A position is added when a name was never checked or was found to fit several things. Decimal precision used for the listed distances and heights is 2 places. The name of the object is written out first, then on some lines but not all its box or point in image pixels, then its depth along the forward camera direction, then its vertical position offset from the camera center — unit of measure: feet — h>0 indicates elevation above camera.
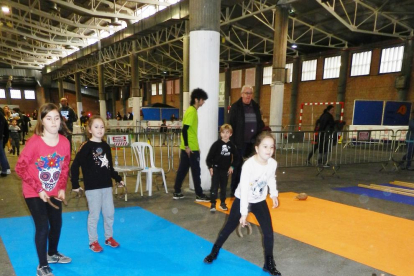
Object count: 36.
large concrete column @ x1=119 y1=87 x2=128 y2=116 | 154.92 +2.22
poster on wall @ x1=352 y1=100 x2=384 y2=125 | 53.36 -0.54
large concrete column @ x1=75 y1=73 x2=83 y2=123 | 114.71 +4.88
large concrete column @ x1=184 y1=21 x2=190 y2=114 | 58.35 +7.92
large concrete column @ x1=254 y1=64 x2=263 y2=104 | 88.17 +8.07
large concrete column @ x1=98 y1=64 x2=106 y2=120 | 97.12 +3.61
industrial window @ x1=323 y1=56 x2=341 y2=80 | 70.06 +10.29
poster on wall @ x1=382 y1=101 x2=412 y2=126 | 53.62 -0.48
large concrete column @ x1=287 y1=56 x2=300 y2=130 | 78.48 +4.89
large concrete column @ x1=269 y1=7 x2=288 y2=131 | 46.19 +8.13
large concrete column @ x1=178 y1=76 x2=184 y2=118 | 116.39 +2.56
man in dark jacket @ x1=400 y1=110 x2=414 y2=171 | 28.66 -3.68
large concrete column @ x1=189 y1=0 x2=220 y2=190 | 19.15 +3.10
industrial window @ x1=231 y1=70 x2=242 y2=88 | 97.19 +9.68
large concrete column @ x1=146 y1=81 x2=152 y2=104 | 141.79 +6.51
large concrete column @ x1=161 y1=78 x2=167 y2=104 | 129.29 +6.33
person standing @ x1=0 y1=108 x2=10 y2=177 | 24.32 -4.29
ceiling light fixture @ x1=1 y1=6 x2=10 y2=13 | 52.41 +17.05
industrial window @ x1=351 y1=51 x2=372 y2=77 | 64.28 +10.43
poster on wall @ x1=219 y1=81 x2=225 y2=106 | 102.51 +3.66
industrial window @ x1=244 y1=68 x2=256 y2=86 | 91.25 +9.97
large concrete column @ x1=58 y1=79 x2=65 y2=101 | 130.54 +7.18
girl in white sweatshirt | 9.50 -2.91
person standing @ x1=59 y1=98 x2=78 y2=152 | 28.43 -0.93
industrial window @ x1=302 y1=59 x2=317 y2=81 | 75.56 +10.32
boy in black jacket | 15.57 -2.92
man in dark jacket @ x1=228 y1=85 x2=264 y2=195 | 16.93 -0.97
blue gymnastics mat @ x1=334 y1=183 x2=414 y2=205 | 19.36 -6.11
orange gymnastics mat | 11.41 -6.00
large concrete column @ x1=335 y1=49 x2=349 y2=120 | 67.15 +7.03
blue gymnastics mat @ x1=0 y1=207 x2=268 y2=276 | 10.43 -6.07
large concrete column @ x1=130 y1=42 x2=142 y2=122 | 76.28 +5.37
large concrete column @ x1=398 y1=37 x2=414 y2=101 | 55.01 +9.02
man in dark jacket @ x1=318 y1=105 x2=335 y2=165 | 29.53 -1.96
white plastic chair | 19.49 -4.32
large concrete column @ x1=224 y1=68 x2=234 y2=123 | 99.72 +7.15
